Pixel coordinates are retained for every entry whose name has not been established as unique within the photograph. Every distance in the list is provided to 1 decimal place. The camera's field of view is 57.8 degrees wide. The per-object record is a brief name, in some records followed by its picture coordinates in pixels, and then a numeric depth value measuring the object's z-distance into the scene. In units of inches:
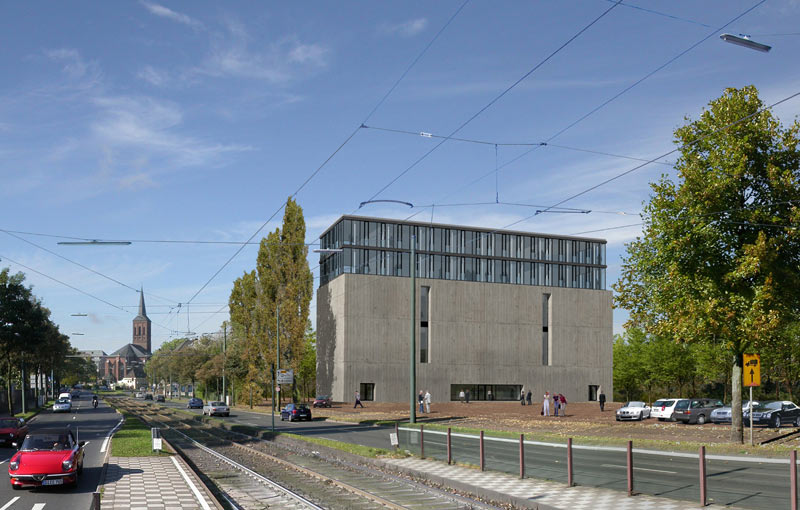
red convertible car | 723.4
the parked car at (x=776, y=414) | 1476.4
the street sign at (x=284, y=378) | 1986.6
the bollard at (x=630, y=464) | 609.1
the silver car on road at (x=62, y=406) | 2955.2
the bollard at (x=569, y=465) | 665.7
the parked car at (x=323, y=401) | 2701.8
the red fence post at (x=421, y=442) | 932.1
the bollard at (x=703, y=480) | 543.8
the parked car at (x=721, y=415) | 1663.0
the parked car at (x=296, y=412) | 2103.2
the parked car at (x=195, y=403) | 3401.6
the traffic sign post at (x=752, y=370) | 1017.5
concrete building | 2947.8
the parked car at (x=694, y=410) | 1763.0
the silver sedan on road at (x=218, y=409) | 2469.5
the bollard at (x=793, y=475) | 471.0
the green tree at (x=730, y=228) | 1020.5
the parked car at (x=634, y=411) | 1861.5
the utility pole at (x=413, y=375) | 1478.8
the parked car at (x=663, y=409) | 1822.1
